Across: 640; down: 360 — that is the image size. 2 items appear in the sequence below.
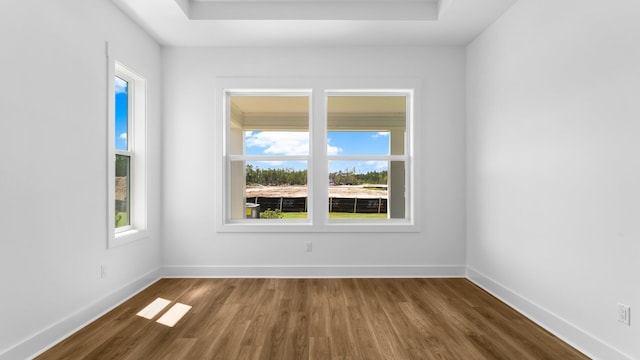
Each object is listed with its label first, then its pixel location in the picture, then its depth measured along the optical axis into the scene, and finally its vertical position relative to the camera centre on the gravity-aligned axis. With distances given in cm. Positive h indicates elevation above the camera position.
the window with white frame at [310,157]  420 +30
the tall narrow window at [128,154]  329 +28
